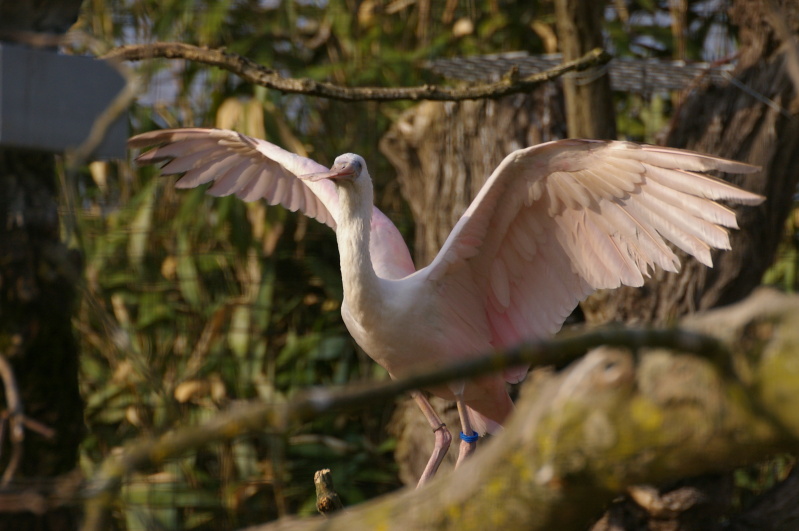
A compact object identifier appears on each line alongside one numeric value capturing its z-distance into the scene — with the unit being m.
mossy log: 8.54
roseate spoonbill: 12.78
